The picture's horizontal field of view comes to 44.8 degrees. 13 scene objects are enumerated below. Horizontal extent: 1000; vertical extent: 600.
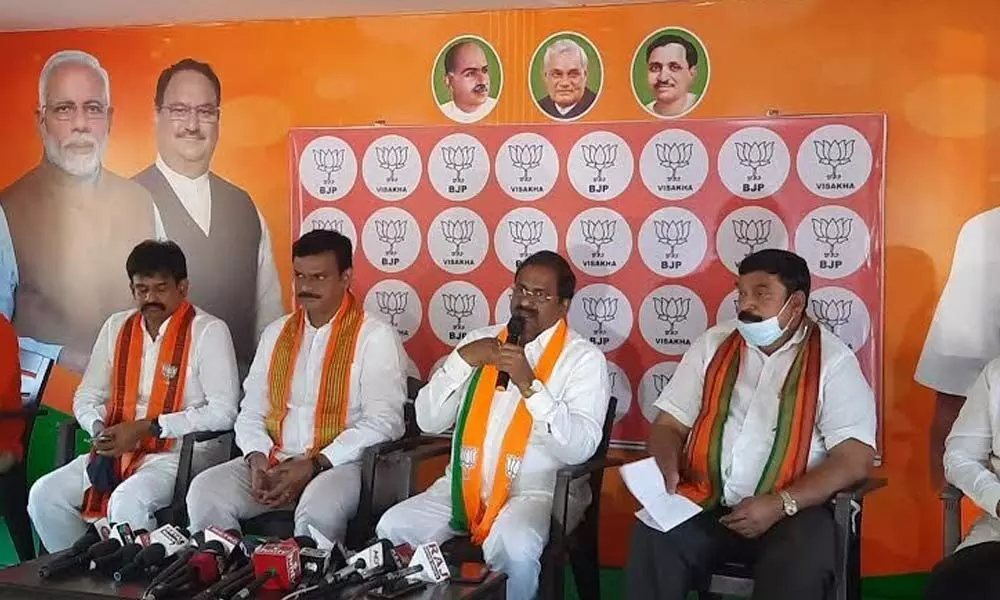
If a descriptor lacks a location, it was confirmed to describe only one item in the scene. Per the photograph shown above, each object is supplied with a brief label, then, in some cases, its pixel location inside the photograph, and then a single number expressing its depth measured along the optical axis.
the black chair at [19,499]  4.92
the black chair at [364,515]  4.32
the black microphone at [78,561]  3.46
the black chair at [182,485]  4.48
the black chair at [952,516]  3.79
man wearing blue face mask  3.70
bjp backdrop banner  4.53
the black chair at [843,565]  3.62
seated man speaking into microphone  4.05
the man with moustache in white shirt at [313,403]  4.35
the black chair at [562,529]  3.95
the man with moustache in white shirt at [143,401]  4.61
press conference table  3.28
